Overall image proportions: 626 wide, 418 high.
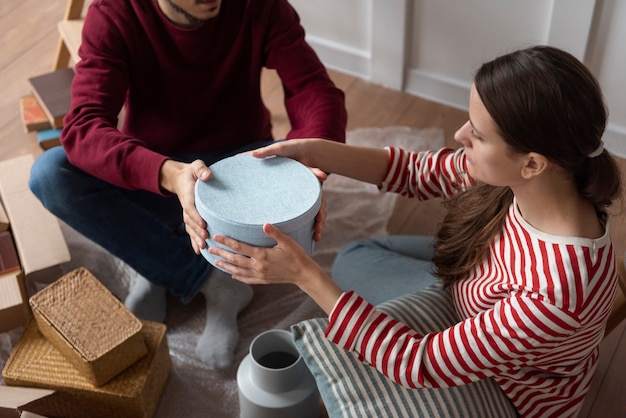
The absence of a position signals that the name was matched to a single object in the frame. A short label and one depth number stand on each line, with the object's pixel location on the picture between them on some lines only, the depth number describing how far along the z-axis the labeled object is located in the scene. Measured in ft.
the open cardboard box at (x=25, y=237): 5.35
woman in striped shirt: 3.35
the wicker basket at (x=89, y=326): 4.79
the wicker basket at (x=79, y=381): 4.91
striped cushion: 4.07
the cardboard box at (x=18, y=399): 4.63
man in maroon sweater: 4.76
